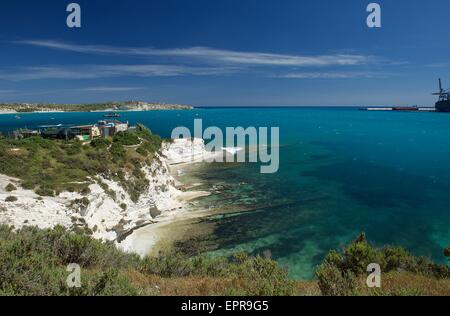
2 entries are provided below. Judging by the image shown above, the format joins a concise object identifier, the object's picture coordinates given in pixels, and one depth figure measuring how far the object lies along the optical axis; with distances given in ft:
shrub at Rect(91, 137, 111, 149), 124.34
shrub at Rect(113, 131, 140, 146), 141.94
